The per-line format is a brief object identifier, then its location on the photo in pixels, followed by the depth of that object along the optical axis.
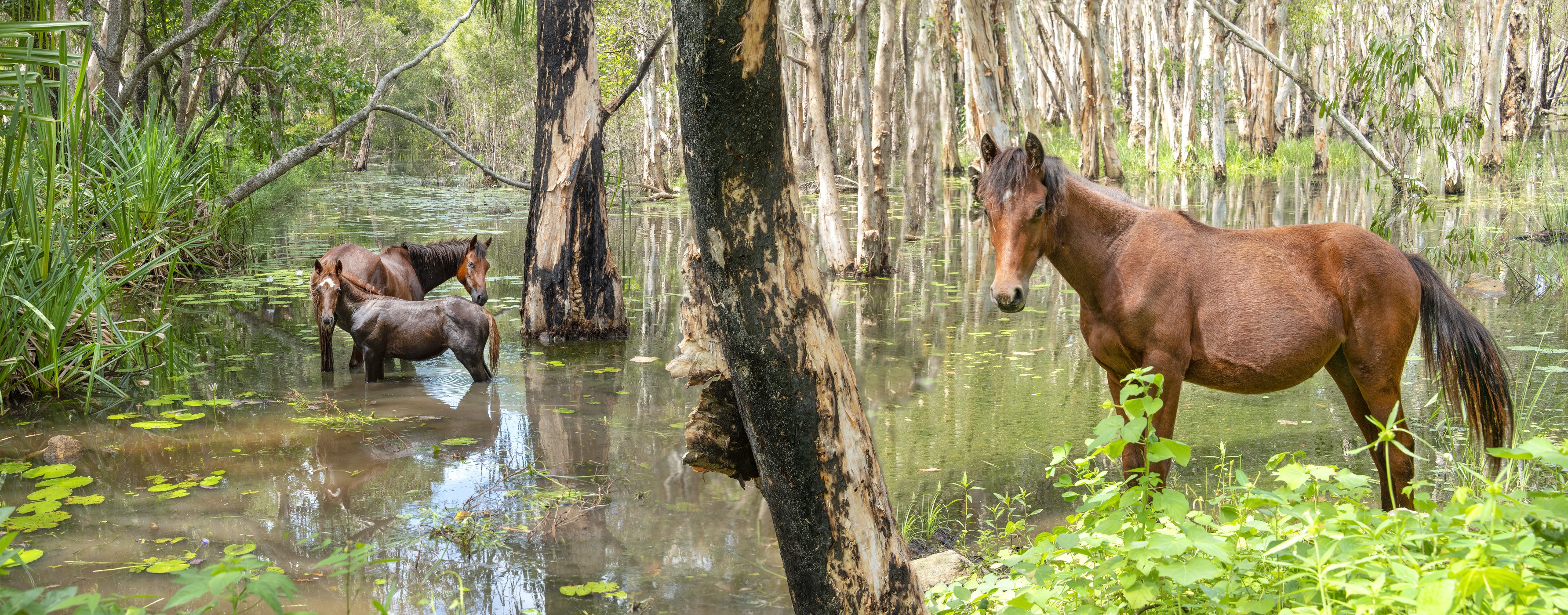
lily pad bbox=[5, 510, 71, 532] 4.39
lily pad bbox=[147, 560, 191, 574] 3.97
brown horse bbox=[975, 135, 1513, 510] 4.27
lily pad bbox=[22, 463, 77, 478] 5.17
